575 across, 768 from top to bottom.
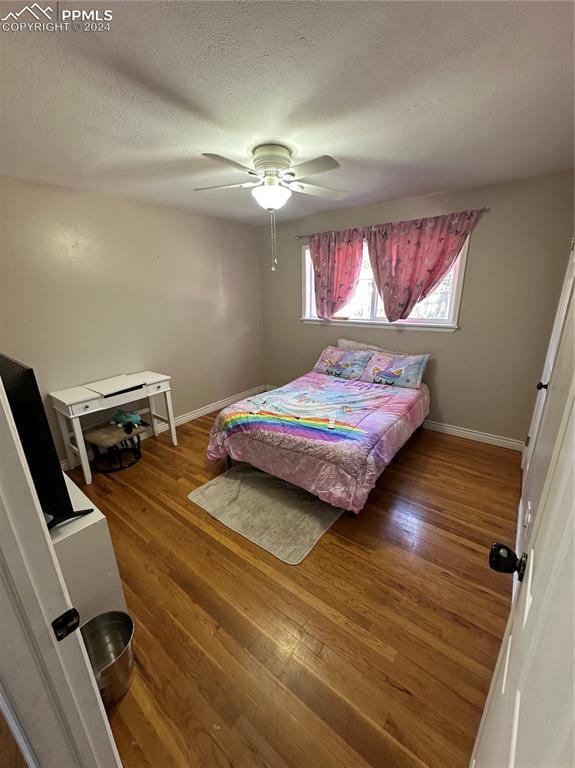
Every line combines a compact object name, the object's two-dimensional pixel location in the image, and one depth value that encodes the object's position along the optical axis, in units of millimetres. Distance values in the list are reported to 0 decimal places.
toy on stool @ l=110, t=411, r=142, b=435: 2820
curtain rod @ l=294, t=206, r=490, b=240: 2746
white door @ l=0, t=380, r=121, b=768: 595
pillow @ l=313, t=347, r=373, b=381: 3512
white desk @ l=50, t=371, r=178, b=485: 2521
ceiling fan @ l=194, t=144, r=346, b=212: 1828
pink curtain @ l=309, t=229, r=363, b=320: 3486
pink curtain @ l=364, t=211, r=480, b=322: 2898
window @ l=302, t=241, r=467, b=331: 3080
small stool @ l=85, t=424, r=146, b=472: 2668
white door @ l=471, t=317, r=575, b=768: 388
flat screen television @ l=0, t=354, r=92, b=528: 986
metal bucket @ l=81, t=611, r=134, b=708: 1195
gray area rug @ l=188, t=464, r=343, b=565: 2002
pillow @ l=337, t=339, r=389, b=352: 3612
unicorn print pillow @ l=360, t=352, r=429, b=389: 3186
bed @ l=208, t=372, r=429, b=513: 2100
